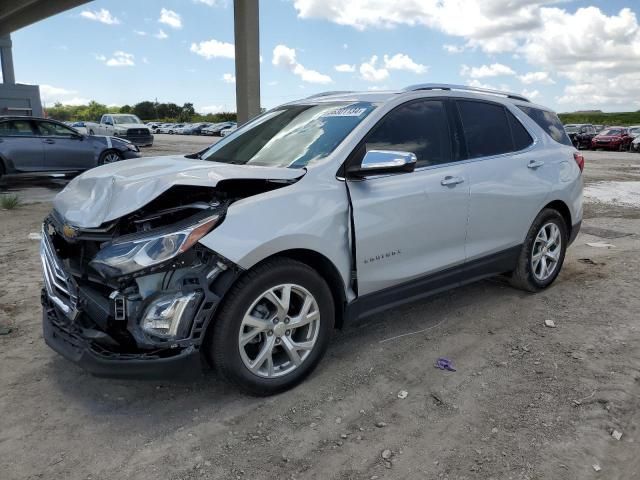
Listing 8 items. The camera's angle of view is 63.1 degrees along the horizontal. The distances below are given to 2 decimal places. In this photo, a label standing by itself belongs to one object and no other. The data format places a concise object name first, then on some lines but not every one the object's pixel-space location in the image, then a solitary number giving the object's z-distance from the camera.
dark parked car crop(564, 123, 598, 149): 32.91
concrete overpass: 20.12
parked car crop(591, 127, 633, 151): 30.09
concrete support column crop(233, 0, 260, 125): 19.94
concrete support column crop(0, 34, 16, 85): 41.41
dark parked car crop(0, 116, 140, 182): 11.57
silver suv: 2.67
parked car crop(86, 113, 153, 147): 25.72
